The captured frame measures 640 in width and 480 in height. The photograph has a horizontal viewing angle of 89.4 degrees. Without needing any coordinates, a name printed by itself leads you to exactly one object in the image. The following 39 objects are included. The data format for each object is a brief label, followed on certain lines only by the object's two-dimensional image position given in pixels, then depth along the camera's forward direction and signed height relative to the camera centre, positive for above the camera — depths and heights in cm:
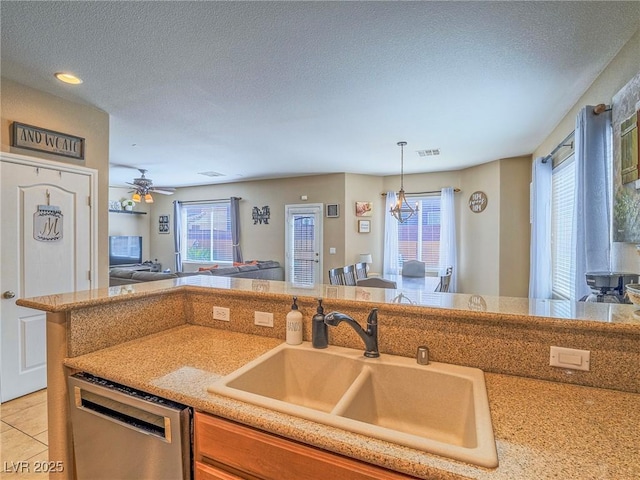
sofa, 495 -55
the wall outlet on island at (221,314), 173 -39
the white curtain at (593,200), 212 +27
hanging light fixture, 454 +60
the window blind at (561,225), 341 +17
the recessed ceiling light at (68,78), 256 +132
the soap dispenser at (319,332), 142 -40
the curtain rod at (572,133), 216 +91
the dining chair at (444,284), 347 -48
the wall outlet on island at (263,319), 161 -39
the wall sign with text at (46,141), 267 +89
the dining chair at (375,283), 356 -47
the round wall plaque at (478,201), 551 +67
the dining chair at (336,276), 376 -43
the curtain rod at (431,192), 610 +94
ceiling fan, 592 +99
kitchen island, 76 -48
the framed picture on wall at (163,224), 867 +46
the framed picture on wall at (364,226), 654 +29
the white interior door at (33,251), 264 -9
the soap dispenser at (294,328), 146 -40
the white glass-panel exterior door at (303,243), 671 -5
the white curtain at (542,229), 385 +13
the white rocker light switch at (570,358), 109 -40
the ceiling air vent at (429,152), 470 +131
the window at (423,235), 639 +11
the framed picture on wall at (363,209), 650 +63
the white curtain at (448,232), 602 +15
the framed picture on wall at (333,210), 646 +61
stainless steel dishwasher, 105 -68
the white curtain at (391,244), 646 -8
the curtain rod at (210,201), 788 +101
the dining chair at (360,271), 491 -48
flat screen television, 792 -24
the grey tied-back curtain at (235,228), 753 +29
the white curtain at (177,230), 836 +28
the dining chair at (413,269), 572 -51
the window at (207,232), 798 +21
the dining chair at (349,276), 417 -48
